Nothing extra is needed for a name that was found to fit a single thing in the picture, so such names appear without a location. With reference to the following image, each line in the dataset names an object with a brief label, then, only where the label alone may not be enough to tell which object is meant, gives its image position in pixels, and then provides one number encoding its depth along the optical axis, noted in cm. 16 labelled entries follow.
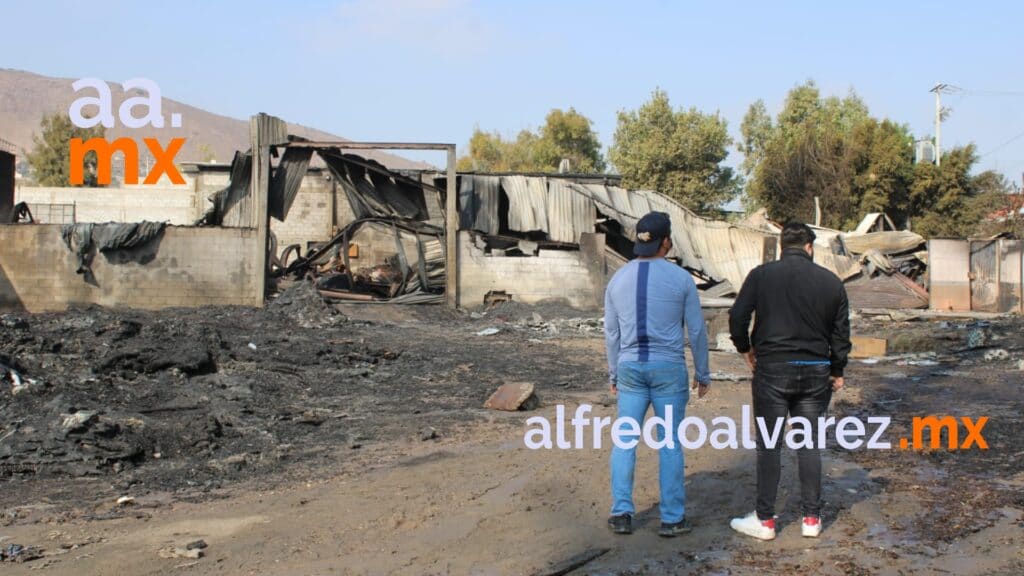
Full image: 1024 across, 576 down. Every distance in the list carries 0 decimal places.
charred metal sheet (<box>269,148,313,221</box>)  2198
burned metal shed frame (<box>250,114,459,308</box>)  2133
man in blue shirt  518
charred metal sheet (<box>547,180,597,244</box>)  2408
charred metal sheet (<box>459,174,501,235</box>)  2353
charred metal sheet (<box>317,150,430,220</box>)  2300
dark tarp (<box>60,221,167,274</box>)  2062
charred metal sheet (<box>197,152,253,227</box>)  2205
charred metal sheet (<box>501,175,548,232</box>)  2398
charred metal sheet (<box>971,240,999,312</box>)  2272
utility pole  4340
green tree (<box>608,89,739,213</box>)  4569
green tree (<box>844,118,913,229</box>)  3816
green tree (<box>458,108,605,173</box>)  5831
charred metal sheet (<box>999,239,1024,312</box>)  2242
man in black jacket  511
